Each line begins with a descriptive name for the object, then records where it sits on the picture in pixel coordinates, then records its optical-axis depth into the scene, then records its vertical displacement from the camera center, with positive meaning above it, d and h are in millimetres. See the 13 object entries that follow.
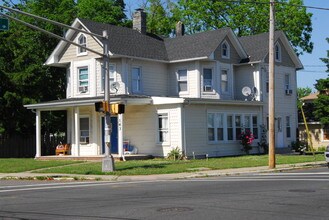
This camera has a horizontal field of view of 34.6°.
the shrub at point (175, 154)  29897 -673
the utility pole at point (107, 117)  22719 +1136
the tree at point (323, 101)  45938 +3427
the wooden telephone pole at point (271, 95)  23984 +2098
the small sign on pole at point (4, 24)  18984 +4356
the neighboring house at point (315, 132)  50750 +813
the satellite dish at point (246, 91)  35156 +3349
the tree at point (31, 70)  36250 +5345
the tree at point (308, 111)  52025 +2926
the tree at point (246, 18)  52406 +12511
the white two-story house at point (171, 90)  31016 +3446
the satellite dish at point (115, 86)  31672 +3410
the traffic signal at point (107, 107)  22641 +1541
